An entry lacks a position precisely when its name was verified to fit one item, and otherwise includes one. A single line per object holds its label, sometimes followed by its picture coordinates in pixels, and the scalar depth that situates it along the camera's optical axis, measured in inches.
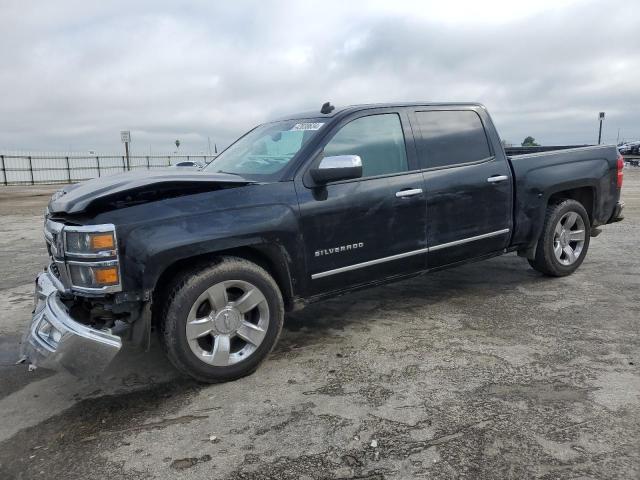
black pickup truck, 121.8
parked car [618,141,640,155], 1427.2
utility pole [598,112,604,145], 1552.8
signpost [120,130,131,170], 913.5
